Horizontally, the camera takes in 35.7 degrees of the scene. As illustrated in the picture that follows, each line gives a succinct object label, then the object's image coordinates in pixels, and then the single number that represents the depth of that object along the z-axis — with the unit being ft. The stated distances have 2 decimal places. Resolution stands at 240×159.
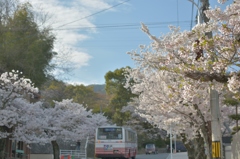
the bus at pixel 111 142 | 97.25
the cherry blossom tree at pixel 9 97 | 65.67
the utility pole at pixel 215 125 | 33.47
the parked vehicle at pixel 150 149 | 169.17
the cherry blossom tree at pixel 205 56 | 28.89
